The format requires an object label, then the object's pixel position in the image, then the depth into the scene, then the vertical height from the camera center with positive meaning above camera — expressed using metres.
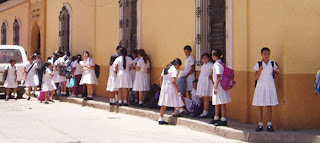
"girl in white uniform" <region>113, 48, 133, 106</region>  12.01 +0.30
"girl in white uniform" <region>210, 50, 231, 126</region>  8.38 -0.24
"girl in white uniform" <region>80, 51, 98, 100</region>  13.64 +0.25
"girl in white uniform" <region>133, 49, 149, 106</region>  11.76 +0.17
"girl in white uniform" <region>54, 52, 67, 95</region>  15.33 +0.18
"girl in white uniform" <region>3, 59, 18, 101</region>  14.81 +0.14
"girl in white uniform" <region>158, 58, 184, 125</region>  9.36 -0.18
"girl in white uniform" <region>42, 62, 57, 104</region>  14.20 +0.04
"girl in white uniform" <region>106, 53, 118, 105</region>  12.24 -0.04
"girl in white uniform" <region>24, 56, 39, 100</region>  15.36 +0.22
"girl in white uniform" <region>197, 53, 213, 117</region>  9.36 +0.03
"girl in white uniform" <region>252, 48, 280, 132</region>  7.73 -0.08
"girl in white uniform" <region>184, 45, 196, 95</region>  10.02 +0.32
